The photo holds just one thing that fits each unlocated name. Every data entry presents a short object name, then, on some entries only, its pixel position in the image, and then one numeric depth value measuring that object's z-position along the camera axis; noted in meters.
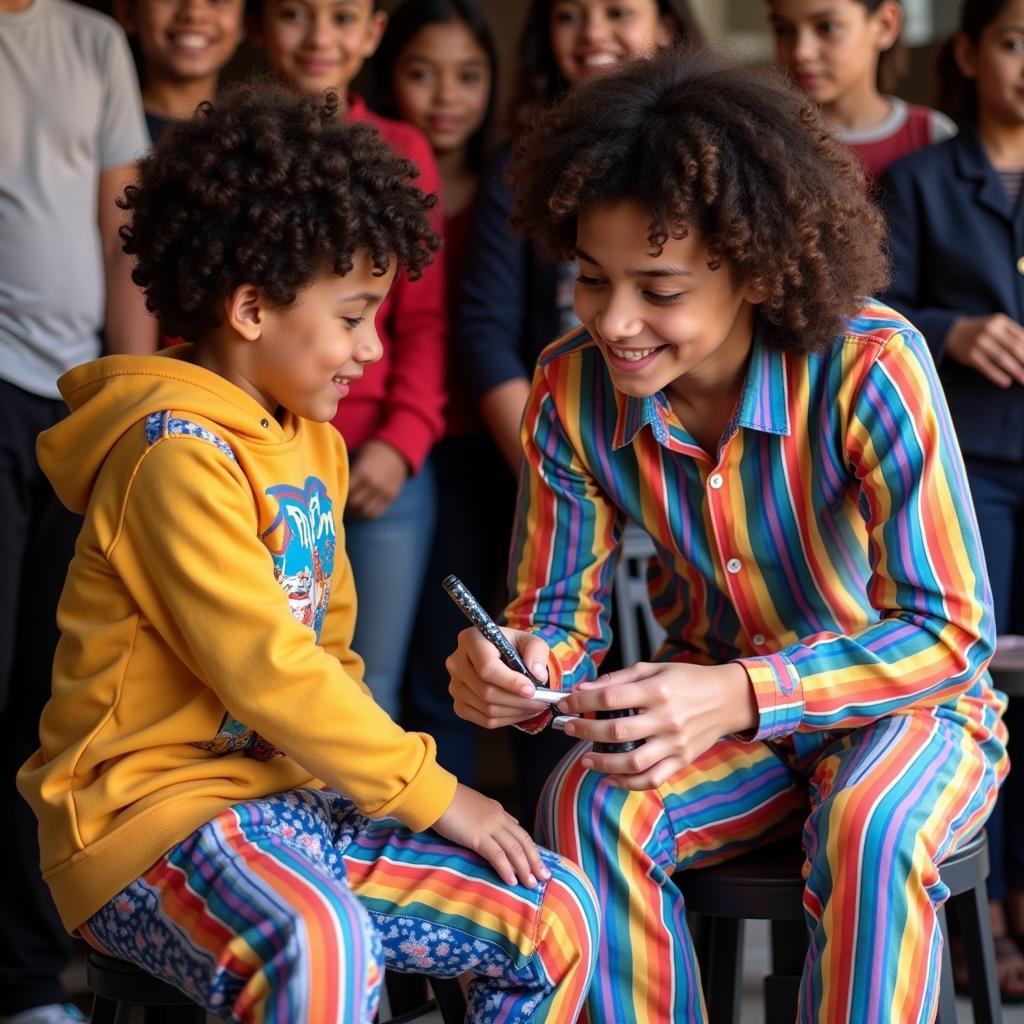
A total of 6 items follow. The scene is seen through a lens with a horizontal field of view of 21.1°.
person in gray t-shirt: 2.98
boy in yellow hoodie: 2.29
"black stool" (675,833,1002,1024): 2.44
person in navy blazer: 3.13
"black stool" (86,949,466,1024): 2.34
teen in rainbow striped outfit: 2.38
